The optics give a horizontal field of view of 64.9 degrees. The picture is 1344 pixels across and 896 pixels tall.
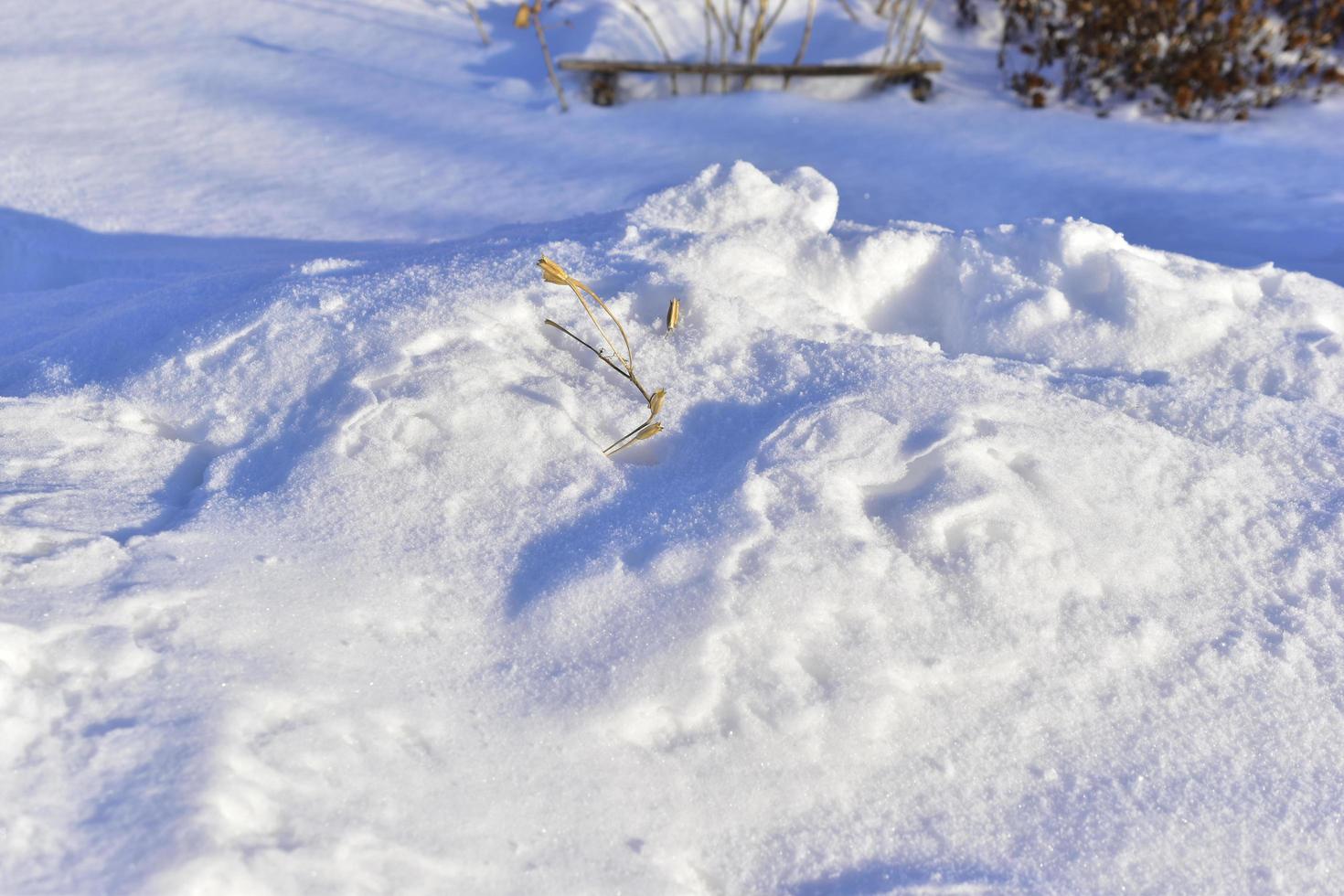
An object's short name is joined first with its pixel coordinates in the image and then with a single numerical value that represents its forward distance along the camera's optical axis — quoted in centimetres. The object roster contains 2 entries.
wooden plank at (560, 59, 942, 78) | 484
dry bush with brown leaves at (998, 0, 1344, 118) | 472
